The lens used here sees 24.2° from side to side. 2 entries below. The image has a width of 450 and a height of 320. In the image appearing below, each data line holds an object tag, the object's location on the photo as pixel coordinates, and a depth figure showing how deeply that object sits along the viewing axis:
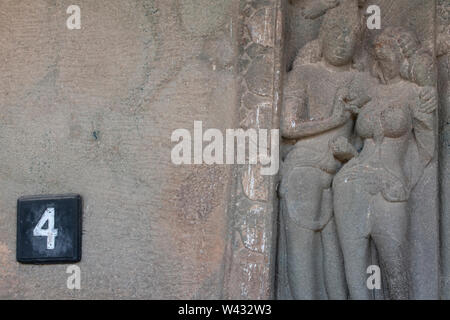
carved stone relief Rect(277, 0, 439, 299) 6.09
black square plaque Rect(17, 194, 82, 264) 6.33
